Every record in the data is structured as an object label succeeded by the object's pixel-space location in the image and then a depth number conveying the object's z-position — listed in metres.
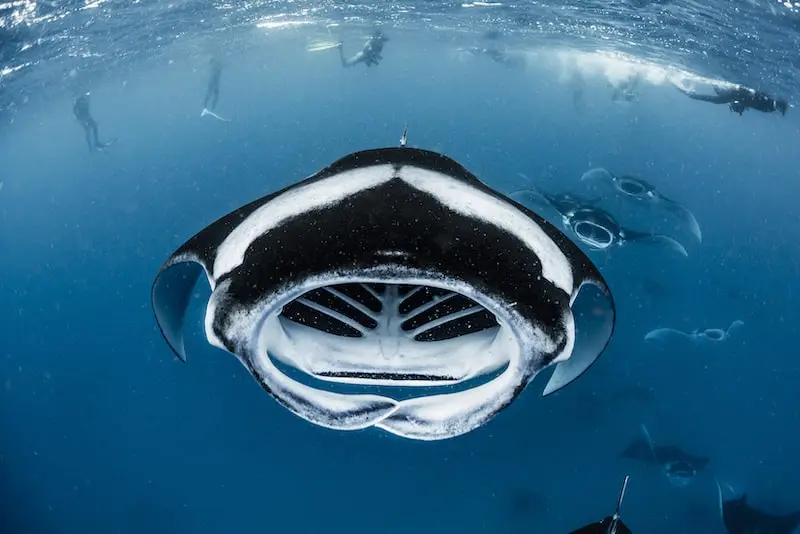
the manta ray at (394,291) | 2.03
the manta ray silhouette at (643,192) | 10.24
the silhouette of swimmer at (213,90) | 18.69
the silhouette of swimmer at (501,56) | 19.03
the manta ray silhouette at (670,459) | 6.11
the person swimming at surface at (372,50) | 18.49
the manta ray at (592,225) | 8.66
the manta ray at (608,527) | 4.44
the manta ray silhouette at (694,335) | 7.45
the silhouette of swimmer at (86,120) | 16.00
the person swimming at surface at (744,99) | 16.28
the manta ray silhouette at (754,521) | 5.80
